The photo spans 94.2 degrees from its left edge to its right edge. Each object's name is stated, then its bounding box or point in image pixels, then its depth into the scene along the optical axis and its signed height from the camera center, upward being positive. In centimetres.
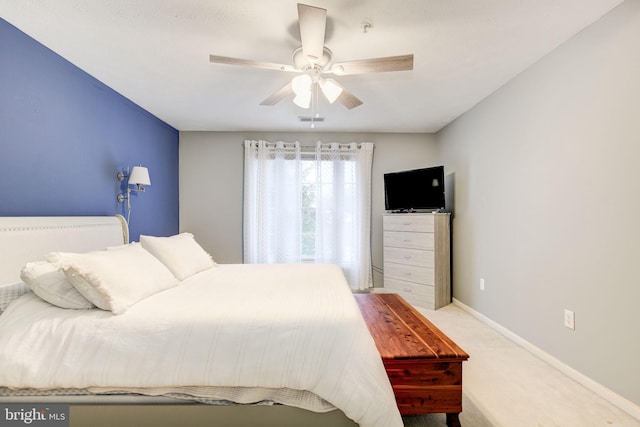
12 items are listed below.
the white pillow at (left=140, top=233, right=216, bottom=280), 228 -32
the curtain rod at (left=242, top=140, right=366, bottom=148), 440 +106
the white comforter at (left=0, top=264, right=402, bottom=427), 129 -63
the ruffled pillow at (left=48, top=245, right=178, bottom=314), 147 -32
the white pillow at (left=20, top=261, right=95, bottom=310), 150 -37
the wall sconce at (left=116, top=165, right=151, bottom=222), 303 +39
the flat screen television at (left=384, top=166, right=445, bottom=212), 375 +34
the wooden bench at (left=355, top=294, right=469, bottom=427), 157 -87
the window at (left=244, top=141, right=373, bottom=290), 431 +18
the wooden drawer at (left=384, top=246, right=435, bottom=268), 367 -54
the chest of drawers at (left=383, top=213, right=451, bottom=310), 365 -55
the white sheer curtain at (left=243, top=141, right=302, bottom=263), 430 +16
